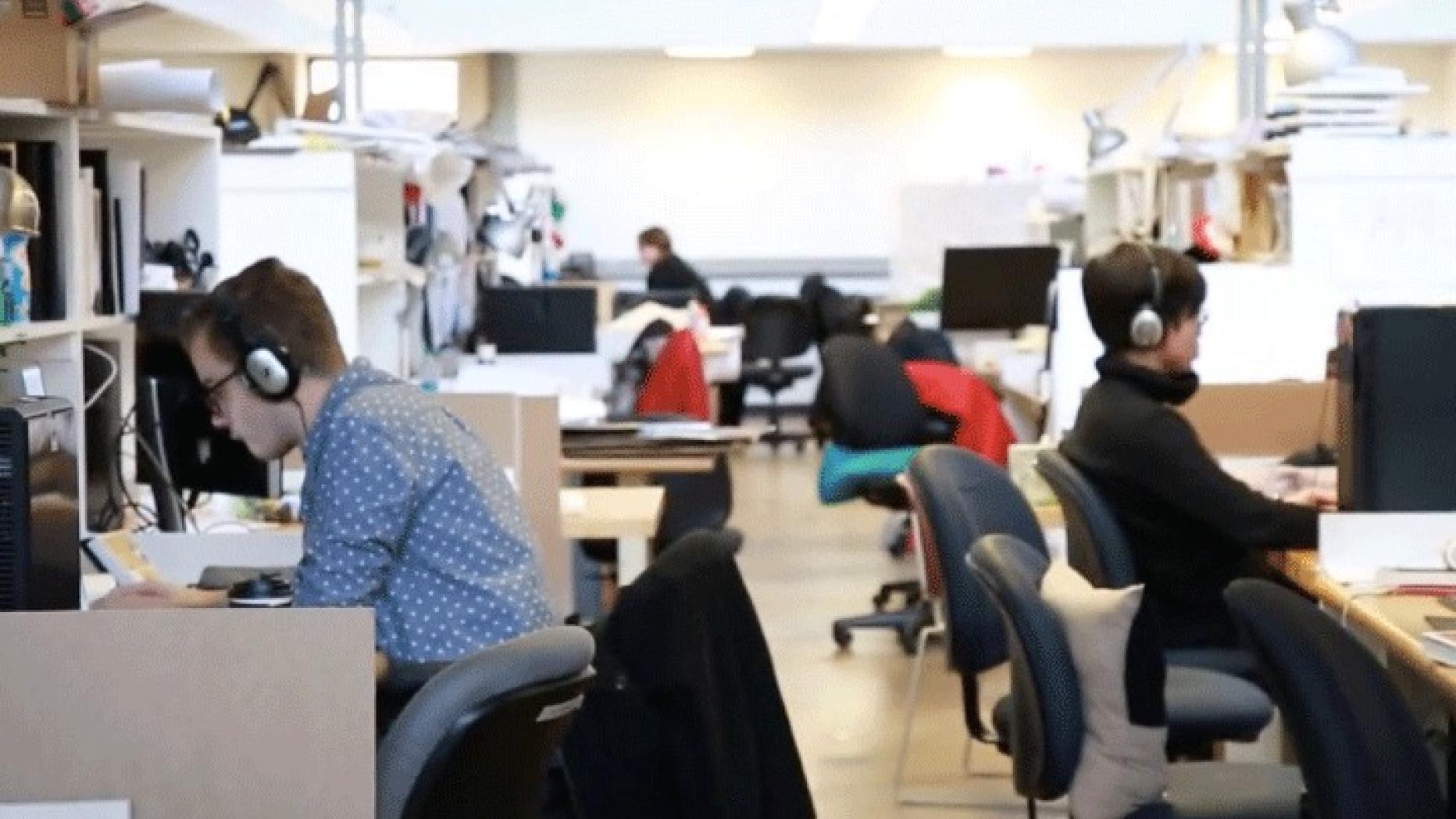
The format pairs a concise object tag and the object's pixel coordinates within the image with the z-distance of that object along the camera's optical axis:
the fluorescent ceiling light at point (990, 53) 16.09
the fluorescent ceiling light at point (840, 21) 13.11
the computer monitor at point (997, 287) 10.37
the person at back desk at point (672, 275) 14.51
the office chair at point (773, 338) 14.25
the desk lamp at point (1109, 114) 9.24
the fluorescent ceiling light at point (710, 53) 16.06
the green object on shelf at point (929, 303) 12.44
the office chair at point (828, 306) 13.91
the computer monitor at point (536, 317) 8.98
